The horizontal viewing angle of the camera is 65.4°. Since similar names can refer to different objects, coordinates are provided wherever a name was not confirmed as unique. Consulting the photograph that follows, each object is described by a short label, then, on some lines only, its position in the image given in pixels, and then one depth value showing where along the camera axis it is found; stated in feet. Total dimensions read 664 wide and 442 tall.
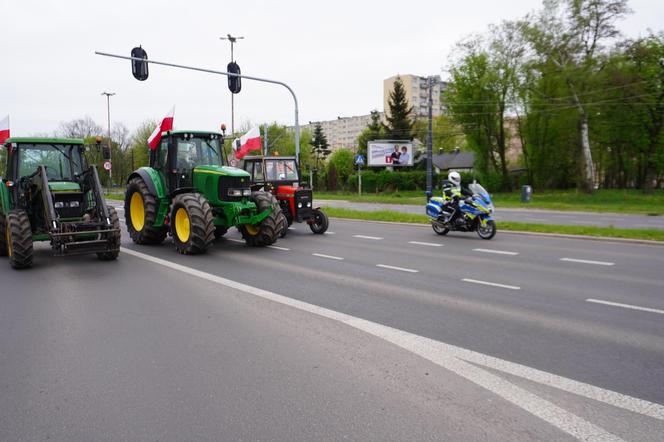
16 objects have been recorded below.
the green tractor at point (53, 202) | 29.63
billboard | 167.63
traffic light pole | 55.77
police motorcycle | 44.09
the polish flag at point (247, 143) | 46.09
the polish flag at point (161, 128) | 37.10
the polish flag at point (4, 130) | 35.70
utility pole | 92.89
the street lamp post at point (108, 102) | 169.17
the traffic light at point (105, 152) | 34.81
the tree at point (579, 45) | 107.34
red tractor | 46.73
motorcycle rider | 45.32
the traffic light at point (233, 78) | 62.69
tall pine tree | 209.15
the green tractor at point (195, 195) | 36.37
